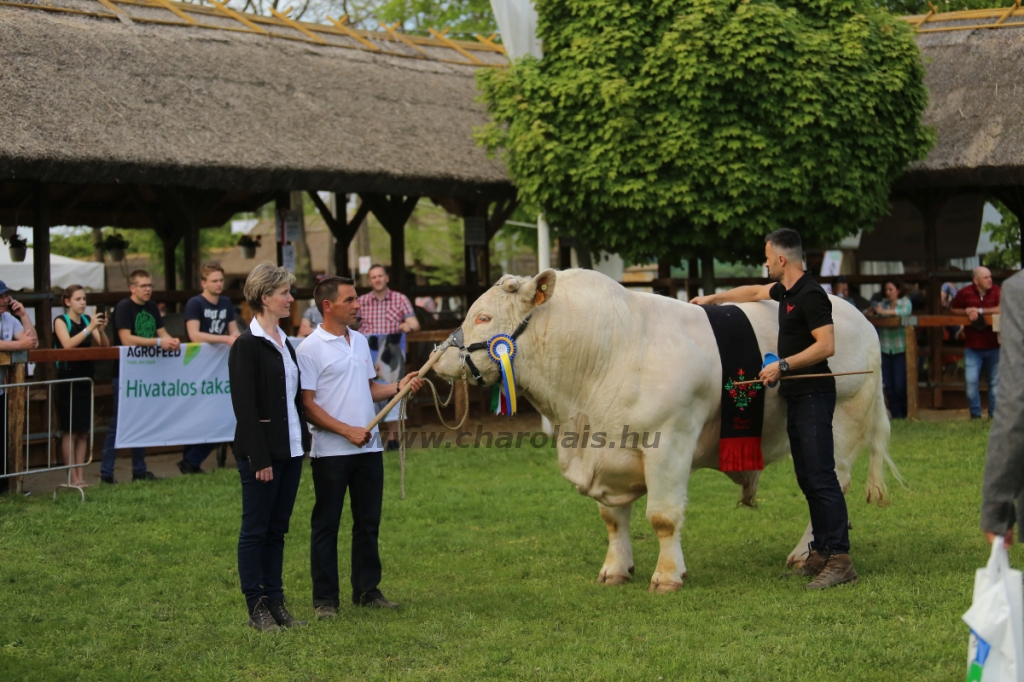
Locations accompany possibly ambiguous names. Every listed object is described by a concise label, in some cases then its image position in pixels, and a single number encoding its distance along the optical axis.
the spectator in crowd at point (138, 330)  10.70
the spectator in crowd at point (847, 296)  15.66
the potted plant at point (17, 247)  17.59
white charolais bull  6.49
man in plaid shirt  12.37
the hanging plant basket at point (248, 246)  20.84
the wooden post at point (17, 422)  9.77
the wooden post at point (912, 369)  14.30
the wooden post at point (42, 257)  12.78
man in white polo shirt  6.05
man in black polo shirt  6.39
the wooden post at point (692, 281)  16.89
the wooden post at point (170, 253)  17.47
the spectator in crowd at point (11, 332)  9.83
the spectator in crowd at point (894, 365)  14.54
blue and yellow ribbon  6.45
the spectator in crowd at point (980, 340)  13.68
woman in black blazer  5.70
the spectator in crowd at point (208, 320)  11.30
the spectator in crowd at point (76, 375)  10.34
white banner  10.78
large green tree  12.82
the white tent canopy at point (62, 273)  20.20
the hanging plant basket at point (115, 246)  19.75
